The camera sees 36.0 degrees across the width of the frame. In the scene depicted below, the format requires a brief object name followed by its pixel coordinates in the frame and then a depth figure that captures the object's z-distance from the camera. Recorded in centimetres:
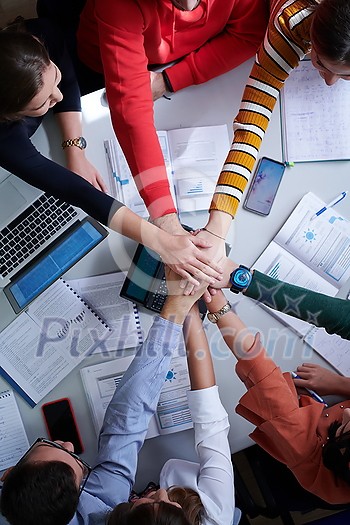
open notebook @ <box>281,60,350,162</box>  140
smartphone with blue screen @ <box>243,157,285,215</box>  138
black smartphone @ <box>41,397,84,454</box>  129
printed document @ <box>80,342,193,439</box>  130
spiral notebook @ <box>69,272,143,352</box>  133
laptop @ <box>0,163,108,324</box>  130
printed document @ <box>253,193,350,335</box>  138
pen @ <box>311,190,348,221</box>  140
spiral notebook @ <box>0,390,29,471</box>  128
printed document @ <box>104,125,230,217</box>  135
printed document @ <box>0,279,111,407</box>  129
